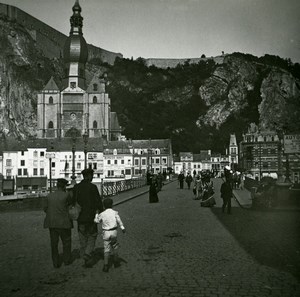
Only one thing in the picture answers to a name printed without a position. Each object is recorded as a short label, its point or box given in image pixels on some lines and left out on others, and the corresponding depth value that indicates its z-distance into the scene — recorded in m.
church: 106.19
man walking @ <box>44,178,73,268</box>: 8.53
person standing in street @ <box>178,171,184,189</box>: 39.81
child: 8.28
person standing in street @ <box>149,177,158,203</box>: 23.53
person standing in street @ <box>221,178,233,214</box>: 17.98
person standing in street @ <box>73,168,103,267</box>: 8.74
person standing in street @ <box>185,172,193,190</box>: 40.54
